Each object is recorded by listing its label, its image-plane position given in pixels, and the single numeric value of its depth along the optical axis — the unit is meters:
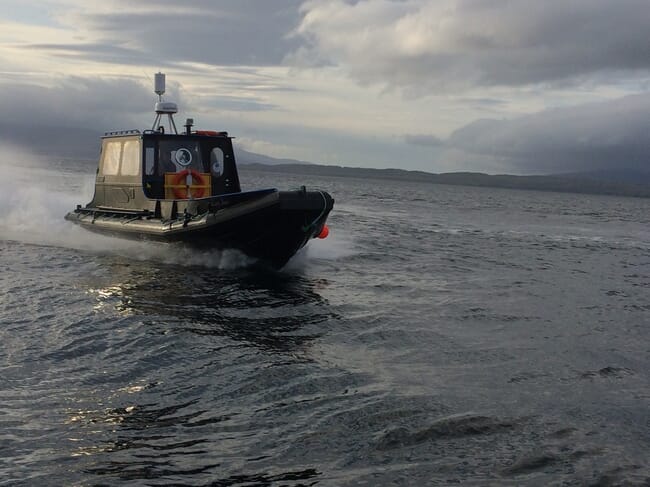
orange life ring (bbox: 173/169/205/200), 17.20
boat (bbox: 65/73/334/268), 14.94
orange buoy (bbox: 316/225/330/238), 16.49
